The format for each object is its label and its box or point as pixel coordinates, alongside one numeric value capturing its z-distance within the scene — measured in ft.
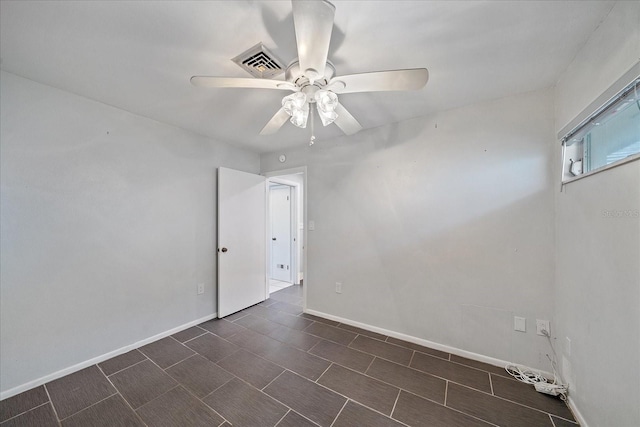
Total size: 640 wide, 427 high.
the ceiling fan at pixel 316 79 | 2.93
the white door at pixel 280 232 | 15.26
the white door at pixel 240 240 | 9.57
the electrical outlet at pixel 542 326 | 5.80
